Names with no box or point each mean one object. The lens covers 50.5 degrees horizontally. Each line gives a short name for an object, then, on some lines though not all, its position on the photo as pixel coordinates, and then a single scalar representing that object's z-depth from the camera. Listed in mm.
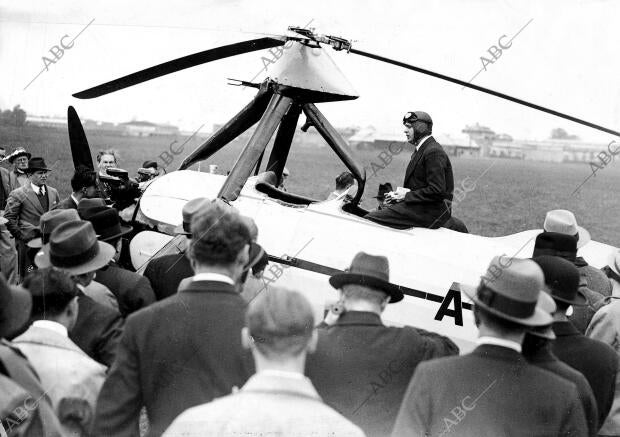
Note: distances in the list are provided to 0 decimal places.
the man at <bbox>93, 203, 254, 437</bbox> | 2828
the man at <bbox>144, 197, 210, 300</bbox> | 4609
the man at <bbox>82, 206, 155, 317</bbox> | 4172
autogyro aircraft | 5562
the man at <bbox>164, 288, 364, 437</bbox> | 1922
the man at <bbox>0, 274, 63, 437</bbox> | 2389
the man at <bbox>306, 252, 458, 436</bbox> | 3154
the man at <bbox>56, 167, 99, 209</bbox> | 7238
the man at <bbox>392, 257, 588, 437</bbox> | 2623
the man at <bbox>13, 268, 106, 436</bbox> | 2689
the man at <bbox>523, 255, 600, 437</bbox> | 2977
